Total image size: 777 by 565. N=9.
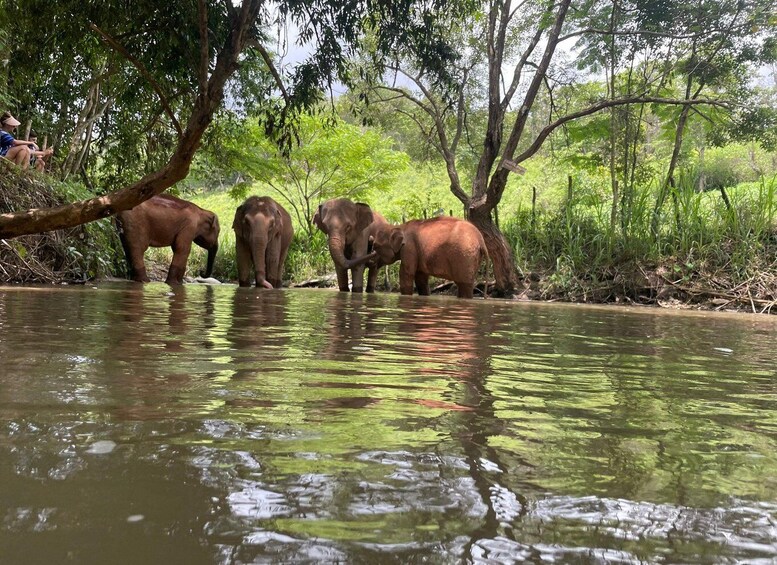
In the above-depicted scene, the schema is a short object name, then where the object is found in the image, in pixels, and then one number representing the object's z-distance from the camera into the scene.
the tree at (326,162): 19.08
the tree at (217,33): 7.13
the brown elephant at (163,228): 11.73
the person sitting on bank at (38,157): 10.23
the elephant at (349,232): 11.45
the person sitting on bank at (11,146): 9.55
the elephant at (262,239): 11.84
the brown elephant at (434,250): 10.64
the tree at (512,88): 11.29
